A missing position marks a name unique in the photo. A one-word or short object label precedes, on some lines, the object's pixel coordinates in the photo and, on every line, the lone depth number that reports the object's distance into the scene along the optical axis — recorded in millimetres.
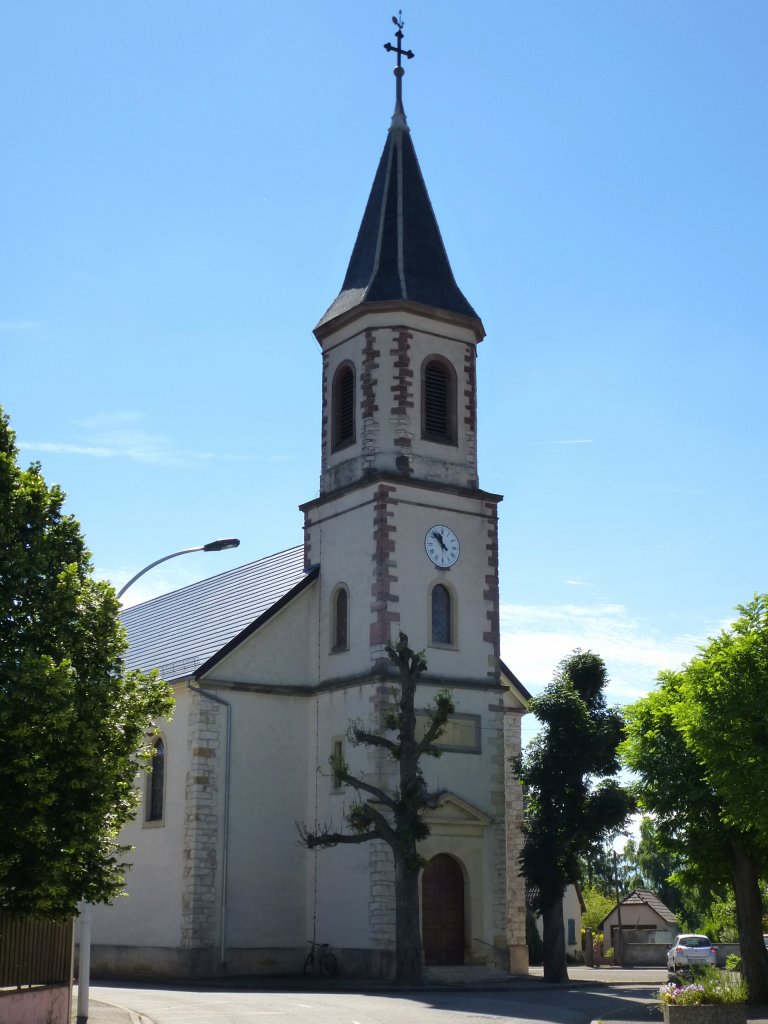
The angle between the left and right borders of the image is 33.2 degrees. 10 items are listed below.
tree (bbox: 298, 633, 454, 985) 28188
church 32500
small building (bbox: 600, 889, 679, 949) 66312
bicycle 31953
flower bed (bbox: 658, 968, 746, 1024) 18516
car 37312
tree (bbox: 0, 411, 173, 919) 16484
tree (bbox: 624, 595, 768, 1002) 21922
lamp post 20047
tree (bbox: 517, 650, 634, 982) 31891
